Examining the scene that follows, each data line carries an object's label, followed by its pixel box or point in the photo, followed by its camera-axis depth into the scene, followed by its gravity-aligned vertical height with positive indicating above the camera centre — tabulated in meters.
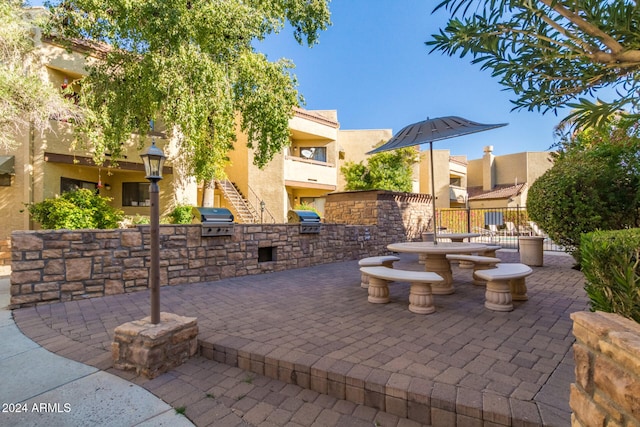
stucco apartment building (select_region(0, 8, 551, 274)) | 10.24 +2.33
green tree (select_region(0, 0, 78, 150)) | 7.53 +3.35
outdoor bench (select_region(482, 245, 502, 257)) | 7.47 -0.87
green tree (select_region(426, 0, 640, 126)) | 1.85 +1.21
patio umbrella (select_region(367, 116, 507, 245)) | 4.45 +1.38
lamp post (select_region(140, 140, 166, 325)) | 3.09 +0.10
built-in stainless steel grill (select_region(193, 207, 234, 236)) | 6.50 +0.00
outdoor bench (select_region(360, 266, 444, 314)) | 4.03 -0.90
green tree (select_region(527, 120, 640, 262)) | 6.26 +0.50
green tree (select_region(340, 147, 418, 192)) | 15.84 +2.48
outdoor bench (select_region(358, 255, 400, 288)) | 5.68 -0.82
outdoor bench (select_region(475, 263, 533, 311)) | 4.09 -0.94
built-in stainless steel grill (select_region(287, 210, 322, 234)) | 8.36 -0.01
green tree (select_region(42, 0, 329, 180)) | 8.11 +4.48
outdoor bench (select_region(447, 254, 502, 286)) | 5.41 -0.81
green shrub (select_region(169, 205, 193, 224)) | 11.45 +0.23
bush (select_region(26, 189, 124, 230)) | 7.98 +0.28
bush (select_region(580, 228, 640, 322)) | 1.68 -0.35
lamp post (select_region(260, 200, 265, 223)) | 14.74 +0.45
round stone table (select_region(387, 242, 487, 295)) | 4.75 -0.67
